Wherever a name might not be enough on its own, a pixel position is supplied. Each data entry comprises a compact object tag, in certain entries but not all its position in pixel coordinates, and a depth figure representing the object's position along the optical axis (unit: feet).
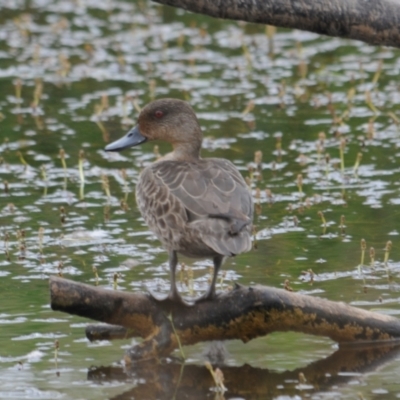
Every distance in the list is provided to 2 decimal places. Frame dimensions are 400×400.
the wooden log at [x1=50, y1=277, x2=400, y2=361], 38.68
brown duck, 39.32
